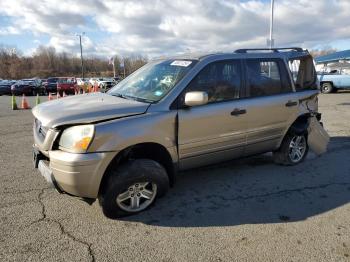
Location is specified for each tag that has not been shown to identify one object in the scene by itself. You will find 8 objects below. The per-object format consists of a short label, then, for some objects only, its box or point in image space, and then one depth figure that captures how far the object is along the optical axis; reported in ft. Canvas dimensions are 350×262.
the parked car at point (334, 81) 69.87
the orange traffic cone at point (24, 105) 50.21
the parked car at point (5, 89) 94.82
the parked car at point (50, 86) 99.50
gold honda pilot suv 11.09
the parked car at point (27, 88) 88.81
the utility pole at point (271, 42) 73.96
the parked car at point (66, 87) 96.56
